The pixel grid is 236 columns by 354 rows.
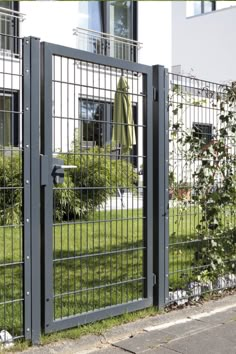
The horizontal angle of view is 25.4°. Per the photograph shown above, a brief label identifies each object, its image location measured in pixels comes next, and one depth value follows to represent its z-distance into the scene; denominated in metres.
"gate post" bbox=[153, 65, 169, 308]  4.91
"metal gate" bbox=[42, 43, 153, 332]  4.12
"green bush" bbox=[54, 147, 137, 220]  4.49
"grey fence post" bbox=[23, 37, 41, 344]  3.94
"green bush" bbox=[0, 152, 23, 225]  4.12
